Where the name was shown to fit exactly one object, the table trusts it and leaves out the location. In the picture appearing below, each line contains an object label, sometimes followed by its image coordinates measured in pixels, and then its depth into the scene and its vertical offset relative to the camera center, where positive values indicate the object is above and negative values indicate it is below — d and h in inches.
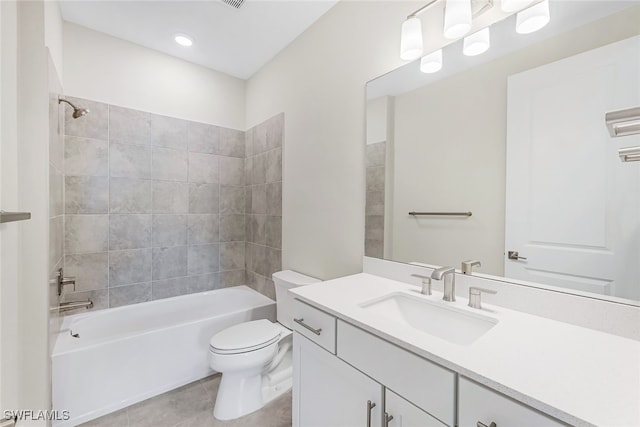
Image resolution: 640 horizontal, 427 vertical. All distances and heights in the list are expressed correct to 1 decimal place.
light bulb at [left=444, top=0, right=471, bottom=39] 43.6 +31.7
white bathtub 61.2 -37.1
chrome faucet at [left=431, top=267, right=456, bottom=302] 42.7 -11.9
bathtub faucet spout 72.7 -26.3
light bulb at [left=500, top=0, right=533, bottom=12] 39.7 +30.8
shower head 72.0 +26.3
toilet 62.2 -37.5
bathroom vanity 22.3 -15.6
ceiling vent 68.6 +53.0
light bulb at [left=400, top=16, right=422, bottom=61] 50.3 +32.4
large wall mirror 33.4 +8.4
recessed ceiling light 83.4 +53.4
